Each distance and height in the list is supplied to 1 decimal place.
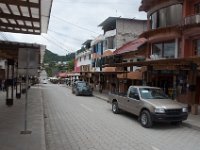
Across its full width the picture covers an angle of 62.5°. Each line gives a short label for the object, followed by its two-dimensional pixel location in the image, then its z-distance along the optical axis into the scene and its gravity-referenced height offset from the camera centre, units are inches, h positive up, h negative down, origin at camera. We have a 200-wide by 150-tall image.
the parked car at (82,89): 749.5 -68.0
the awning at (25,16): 197.0 +82.3
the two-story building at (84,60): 1324.5 +129.4
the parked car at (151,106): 279.5 -56.3
